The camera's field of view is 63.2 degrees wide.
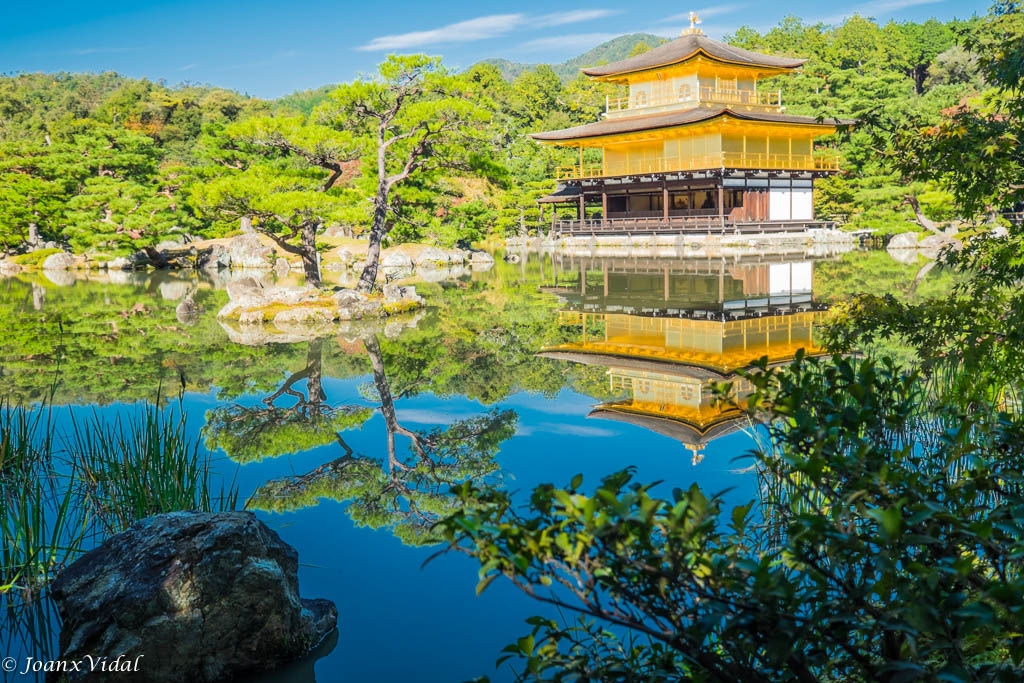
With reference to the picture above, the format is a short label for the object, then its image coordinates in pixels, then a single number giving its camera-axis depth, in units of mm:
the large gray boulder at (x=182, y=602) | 3148
